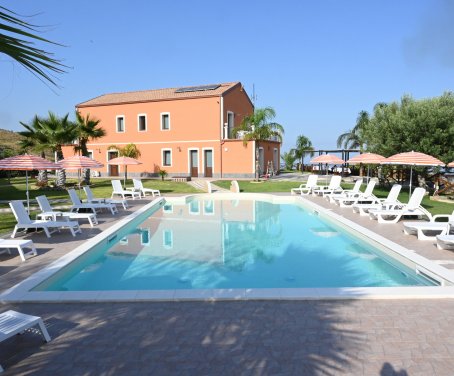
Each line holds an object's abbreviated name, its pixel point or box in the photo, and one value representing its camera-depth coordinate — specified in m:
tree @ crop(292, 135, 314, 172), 43.97
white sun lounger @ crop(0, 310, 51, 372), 3.41
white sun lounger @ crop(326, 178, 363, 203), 15.91
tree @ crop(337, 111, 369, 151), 41.34
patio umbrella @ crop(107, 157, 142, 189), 19.31
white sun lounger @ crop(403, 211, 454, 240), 8.32
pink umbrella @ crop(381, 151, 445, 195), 11.59
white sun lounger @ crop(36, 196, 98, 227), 10.27
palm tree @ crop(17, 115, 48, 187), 22.58
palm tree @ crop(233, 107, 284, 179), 26.27
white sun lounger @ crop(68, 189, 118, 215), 12.21
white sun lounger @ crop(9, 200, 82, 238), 8.81
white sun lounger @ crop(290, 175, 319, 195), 19.78
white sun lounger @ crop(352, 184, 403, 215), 12.17
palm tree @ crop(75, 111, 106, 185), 23.91
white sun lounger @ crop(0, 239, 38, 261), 6.86
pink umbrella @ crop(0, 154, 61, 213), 10.09
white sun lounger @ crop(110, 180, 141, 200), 17.47
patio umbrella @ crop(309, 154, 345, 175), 19.27
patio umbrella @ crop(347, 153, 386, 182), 15.65
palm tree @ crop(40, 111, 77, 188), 22.36
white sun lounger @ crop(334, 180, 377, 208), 14.36
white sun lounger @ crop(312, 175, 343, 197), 18.31
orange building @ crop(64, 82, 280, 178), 29.14
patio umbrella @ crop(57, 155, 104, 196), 13.28
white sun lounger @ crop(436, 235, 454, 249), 7.24
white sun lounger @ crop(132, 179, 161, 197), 19.07
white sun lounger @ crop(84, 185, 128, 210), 13.49
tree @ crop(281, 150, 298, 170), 43.94
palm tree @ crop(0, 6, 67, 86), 1.05
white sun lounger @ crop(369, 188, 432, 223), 10.77
